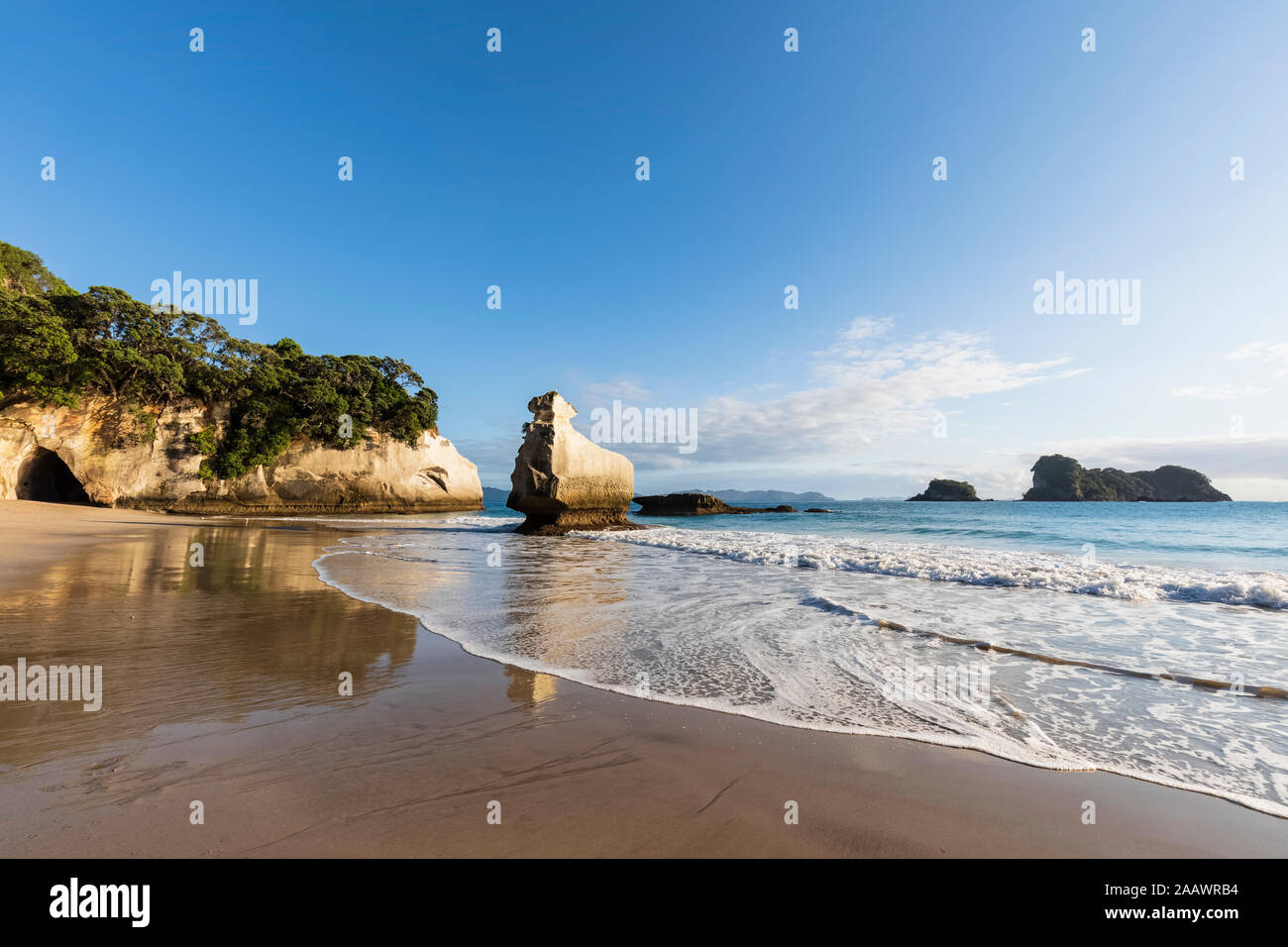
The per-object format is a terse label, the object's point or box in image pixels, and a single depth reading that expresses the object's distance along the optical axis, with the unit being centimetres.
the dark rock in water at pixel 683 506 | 4628
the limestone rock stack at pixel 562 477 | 2141
